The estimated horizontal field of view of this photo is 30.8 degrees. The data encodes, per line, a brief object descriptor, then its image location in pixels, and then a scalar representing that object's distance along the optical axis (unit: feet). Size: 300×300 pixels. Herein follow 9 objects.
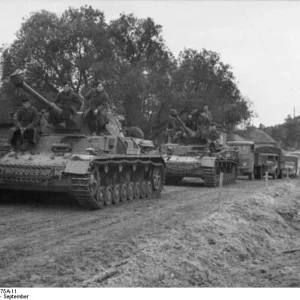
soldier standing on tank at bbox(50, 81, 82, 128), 46.95
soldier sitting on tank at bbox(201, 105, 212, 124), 80.02
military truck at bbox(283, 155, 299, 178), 118.93
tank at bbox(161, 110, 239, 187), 71.31
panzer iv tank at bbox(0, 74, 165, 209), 40.40
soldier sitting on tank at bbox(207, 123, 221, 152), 75.66
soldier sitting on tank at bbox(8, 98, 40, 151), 45.44
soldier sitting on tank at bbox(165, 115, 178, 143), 80.86
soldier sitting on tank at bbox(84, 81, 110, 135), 46.65
